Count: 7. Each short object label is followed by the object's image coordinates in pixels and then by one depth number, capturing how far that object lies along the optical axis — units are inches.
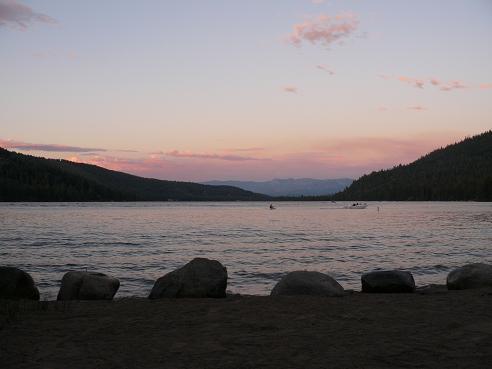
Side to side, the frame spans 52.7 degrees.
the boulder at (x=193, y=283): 638.5
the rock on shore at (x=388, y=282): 686.5
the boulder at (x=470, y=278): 706.8
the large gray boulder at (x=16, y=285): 643.5
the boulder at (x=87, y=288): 652.1
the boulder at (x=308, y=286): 649.6
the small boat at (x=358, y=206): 6717.5
